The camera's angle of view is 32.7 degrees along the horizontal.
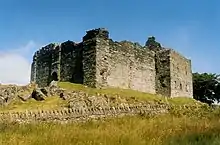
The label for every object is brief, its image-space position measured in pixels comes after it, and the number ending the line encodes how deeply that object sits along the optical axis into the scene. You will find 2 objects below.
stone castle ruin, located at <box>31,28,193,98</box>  32.88
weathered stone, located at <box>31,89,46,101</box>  25.10
